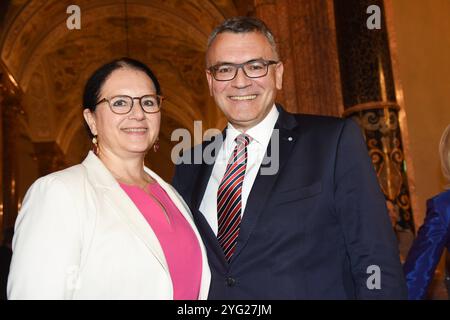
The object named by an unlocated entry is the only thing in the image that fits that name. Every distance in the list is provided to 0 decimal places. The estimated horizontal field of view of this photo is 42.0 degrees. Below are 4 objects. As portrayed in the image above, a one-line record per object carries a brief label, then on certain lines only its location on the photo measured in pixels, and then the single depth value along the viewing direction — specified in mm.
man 2162
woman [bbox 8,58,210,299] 1938
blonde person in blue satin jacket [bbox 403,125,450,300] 3246
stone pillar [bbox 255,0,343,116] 7449
